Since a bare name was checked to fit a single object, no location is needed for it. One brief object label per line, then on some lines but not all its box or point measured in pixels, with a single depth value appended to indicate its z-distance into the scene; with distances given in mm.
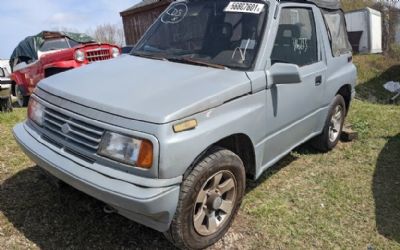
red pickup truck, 8141
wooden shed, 17719
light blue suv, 2789
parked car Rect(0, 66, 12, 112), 6875
